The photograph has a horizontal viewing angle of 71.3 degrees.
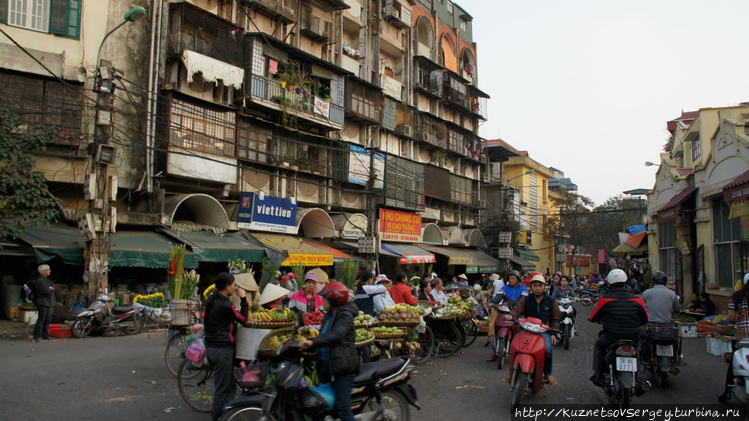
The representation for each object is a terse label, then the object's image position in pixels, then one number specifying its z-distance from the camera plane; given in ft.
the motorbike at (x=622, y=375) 19.65
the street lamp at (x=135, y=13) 42.39
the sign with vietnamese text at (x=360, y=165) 81.25
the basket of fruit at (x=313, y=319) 21.91
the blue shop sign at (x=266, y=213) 63.98
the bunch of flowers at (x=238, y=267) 36.31
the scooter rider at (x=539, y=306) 23.81
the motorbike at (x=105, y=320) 40.65
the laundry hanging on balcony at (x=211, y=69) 56.65
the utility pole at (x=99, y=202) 43.86
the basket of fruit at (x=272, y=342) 18.61
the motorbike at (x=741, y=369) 19.35
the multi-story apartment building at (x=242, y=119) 50.96
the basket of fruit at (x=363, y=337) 21.76
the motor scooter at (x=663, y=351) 24.81
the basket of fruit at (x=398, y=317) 27.30
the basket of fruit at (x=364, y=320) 25.48
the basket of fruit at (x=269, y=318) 19.63
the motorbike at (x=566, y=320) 38.45
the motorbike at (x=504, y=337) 29.94
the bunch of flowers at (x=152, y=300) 44.04
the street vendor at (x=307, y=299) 26.73
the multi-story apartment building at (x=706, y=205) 47.83
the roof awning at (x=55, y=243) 43.60
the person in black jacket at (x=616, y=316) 20.75
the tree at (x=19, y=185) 41.27
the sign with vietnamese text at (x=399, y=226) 89.76
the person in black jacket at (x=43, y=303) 36.65
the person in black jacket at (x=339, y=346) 15.20
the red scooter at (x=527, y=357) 20.84
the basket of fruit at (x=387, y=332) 26.13
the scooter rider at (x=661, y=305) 25.66
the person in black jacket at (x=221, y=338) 18.04
